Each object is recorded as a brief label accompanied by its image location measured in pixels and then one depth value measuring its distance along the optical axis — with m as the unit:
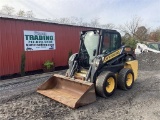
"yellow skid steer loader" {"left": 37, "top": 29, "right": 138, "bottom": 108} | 3.82
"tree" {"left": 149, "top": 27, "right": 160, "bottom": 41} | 25.60
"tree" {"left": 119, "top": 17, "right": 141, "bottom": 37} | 27.74
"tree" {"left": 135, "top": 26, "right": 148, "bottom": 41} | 24.32
